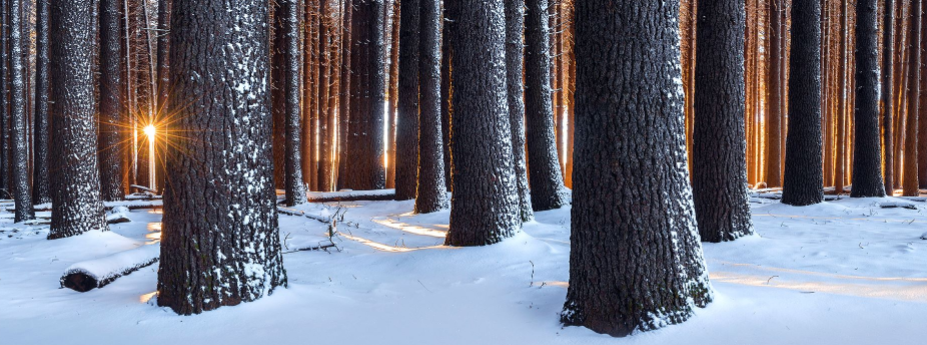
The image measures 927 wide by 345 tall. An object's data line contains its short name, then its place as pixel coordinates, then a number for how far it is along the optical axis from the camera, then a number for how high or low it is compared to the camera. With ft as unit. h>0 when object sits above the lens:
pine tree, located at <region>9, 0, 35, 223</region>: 34.94 +2.30
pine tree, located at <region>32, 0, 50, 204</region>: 33.03 +3.73
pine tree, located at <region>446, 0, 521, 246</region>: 23.77 +1.35
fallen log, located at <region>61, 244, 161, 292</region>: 18.71 -3.31
